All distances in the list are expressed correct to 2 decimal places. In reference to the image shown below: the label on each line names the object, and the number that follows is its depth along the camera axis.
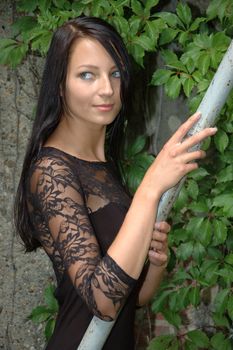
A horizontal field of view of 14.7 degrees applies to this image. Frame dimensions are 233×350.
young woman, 1.66
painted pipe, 1.59
